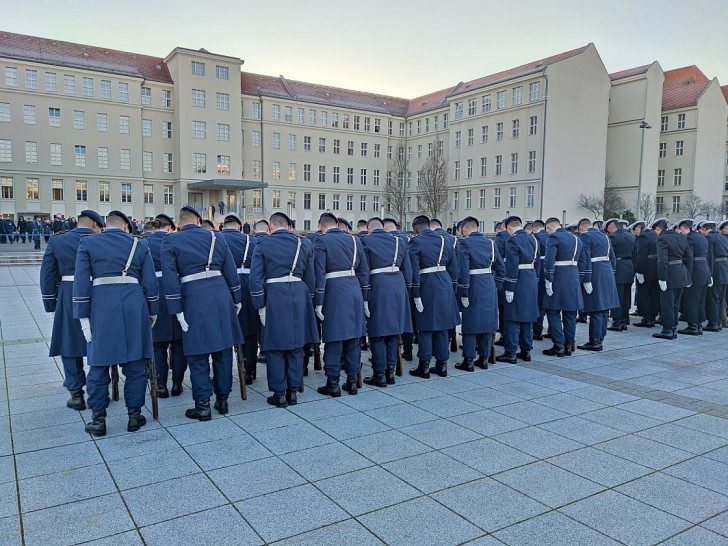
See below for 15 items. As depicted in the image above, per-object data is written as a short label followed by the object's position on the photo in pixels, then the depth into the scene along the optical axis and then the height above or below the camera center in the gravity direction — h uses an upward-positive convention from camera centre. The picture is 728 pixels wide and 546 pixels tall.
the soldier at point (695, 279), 10.40 -0.98
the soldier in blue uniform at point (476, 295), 7.58 -0.97
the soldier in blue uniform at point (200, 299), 5.41 -0.77
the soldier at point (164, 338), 6.10 -1.29
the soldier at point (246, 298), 6.91 -0.96
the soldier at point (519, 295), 8.10 -1.03
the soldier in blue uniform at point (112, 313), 5.00 -0.84
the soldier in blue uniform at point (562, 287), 8.48 -0.96
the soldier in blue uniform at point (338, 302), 6.31 -0.91
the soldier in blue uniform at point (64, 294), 5.67 -0.76
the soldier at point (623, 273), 11.02 -0.94
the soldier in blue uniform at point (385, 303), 6.82 -0.98
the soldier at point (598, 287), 8.95 -0.99
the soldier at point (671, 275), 9.99 -0.88
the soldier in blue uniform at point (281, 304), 5.87 -0.88
